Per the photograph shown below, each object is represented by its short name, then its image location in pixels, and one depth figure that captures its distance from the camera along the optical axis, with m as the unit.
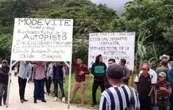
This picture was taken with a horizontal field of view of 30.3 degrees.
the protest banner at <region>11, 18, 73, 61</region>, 10.56
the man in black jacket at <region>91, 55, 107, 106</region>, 10.10
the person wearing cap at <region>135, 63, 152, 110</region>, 8.09
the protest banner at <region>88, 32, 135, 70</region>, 10.27
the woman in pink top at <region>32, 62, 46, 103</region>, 10.72
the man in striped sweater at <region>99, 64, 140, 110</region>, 3.74
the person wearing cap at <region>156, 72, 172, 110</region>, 8.08
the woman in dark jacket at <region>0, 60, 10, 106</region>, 10.44
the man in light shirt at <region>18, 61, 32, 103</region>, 10.64
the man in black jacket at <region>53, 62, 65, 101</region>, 11.19
